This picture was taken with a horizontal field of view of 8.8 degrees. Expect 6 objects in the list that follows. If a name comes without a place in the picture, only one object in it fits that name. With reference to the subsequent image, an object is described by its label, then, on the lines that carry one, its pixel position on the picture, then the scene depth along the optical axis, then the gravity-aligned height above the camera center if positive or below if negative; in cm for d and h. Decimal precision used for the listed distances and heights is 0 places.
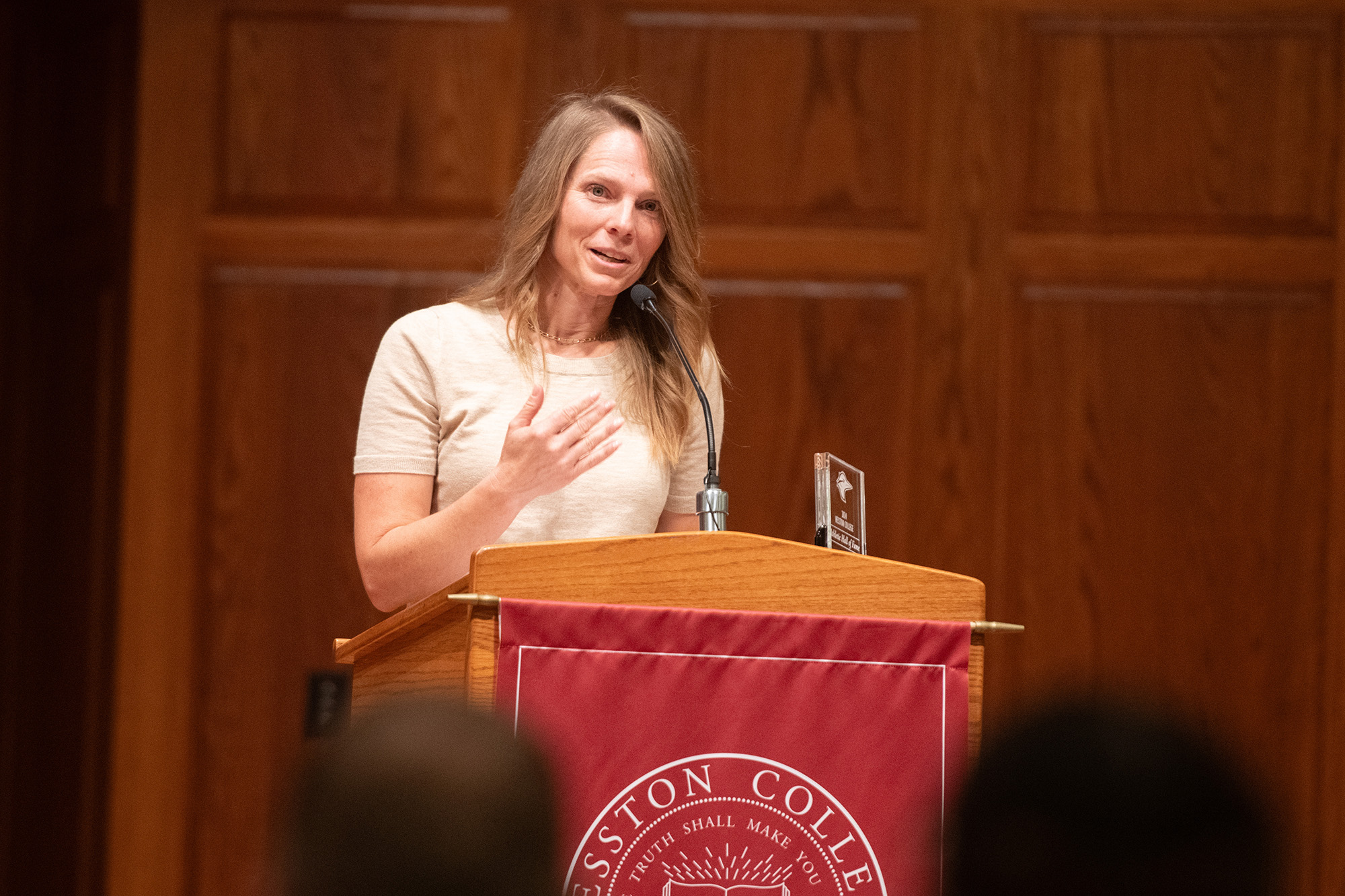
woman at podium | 1006 +10
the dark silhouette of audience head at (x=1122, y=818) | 649 -16
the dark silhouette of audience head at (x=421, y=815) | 657 -17
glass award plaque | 981 -9
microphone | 981 -9
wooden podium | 960 -18
